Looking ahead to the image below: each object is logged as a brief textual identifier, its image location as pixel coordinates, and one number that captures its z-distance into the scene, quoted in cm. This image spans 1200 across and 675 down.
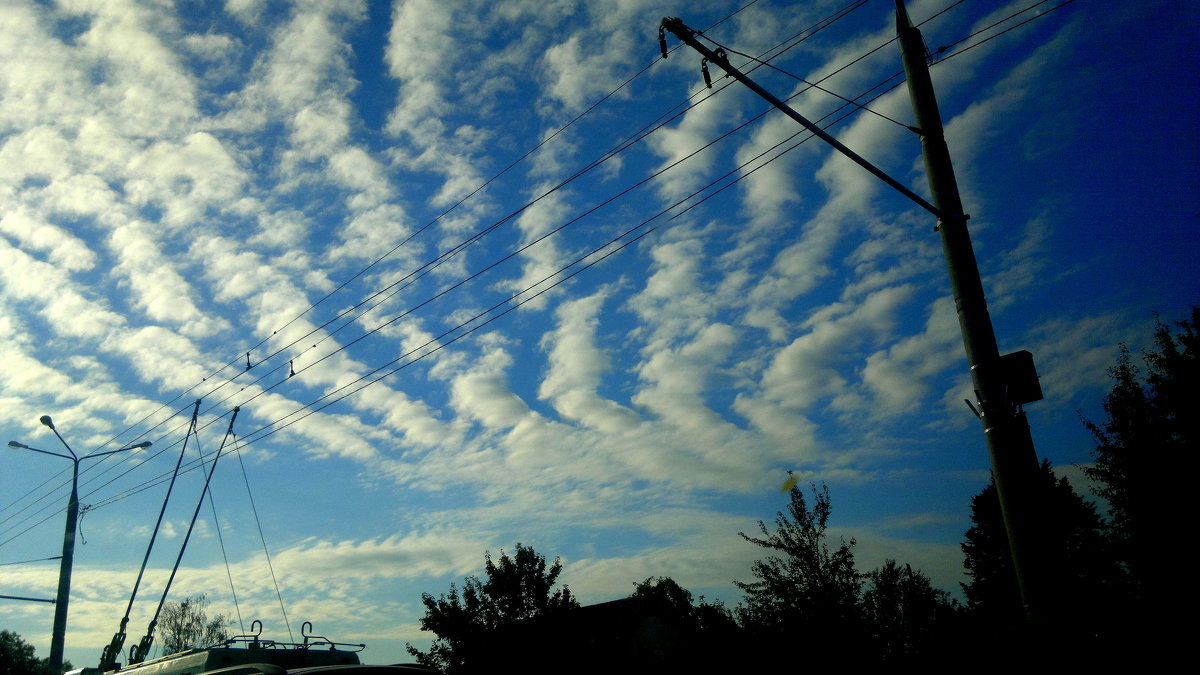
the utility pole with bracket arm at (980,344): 573
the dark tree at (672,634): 1370
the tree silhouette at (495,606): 3362
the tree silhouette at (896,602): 2184
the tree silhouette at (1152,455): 3216
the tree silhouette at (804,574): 2356
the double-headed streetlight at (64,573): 2319
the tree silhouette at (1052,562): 539
